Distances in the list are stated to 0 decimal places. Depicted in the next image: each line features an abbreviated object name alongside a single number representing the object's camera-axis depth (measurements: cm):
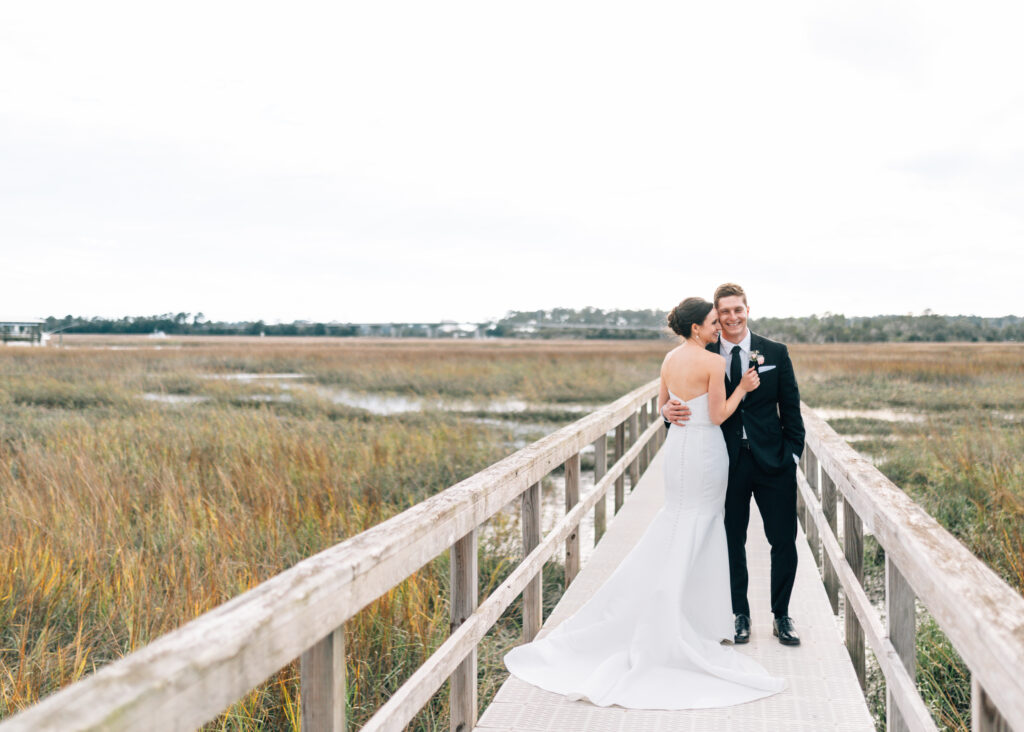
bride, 300
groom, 346
